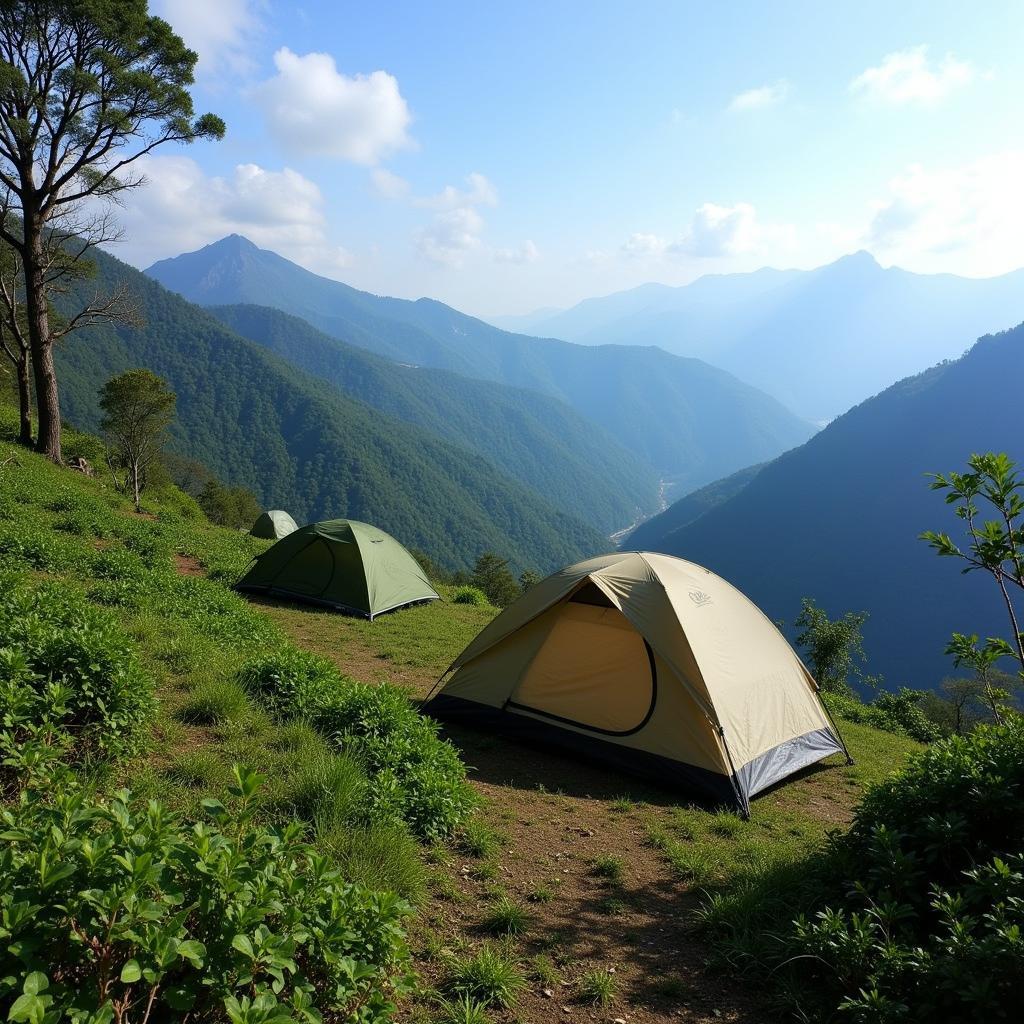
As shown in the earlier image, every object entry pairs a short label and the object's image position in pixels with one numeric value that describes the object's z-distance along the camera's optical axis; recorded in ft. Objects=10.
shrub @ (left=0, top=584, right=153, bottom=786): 13.61
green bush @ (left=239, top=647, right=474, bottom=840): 16.08
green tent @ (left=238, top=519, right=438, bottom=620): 45.91
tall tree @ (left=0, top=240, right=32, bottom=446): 62.39
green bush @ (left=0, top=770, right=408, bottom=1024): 6.61
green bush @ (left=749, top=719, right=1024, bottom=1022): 9.74
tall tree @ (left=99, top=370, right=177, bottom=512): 91.25
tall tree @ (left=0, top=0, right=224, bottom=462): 53.06
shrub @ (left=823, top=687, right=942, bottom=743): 46.26
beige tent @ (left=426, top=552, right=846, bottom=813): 22.70
